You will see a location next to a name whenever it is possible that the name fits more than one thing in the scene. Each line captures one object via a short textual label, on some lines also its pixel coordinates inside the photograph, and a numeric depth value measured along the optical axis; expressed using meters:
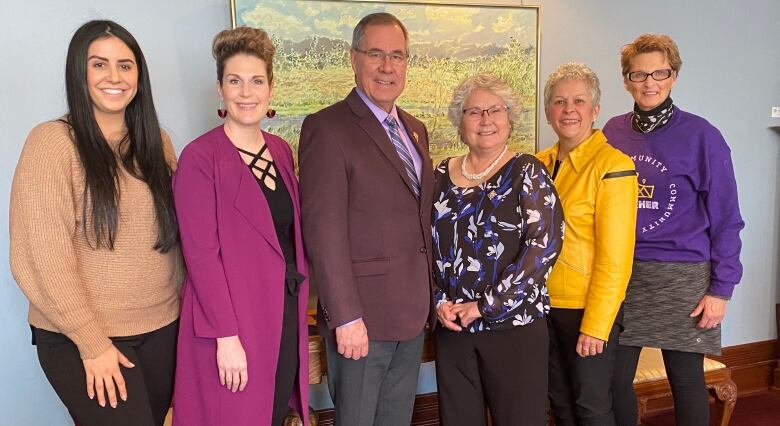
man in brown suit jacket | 1.68
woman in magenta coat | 1.50
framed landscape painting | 2.46
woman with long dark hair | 1.38
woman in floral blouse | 1.74
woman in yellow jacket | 1.85
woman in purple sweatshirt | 2.02
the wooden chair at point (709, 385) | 2.64
